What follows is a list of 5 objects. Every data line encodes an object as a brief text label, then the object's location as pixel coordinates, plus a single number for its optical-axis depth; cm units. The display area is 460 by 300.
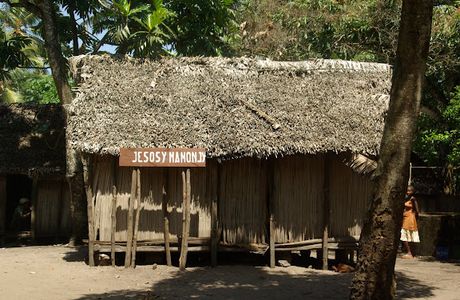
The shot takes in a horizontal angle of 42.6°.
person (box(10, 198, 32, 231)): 1539
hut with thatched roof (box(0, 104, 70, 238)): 1448
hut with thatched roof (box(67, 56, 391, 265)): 1047
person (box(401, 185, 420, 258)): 1267
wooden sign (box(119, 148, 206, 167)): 1016
